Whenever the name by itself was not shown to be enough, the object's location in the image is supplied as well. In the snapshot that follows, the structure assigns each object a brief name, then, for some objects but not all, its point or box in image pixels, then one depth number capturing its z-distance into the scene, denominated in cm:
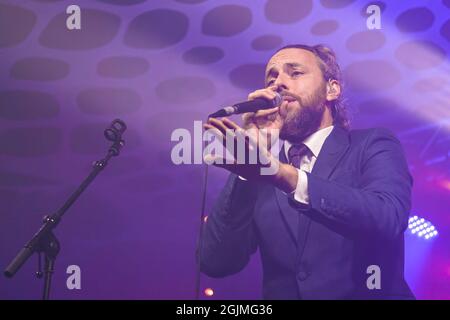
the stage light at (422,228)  243
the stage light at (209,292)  257
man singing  169
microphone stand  204
